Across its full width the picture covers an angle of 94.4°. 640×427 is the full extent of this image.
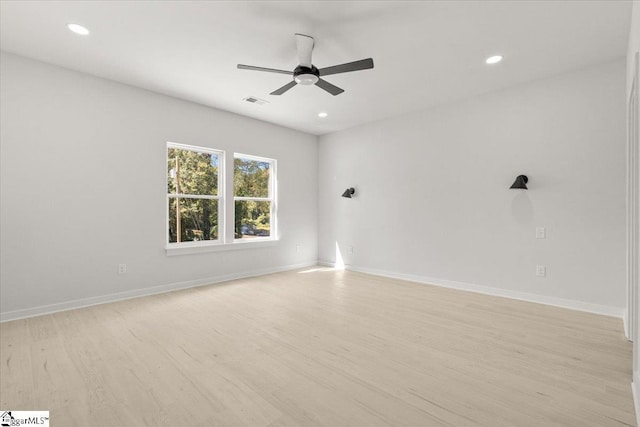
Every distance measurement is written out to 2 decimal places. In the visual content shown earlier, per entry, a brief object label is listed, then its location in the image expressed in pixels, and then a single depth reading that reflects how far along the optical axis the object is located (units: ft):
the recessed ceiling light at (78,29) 8.82
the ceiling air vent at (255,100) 14.35
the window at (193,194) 14.78
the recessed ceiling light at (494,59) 10.50
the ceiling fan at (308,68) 8.91
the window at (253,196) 17.39
